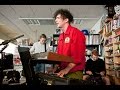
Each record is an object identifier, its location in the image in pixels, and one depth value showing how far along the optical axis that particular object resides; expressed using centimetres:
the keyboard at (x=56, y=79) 111
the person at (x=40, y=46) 357
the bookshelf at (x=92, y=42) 484
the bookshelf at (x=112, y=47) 365
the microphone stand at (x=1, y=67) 158
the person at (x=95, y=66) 345
